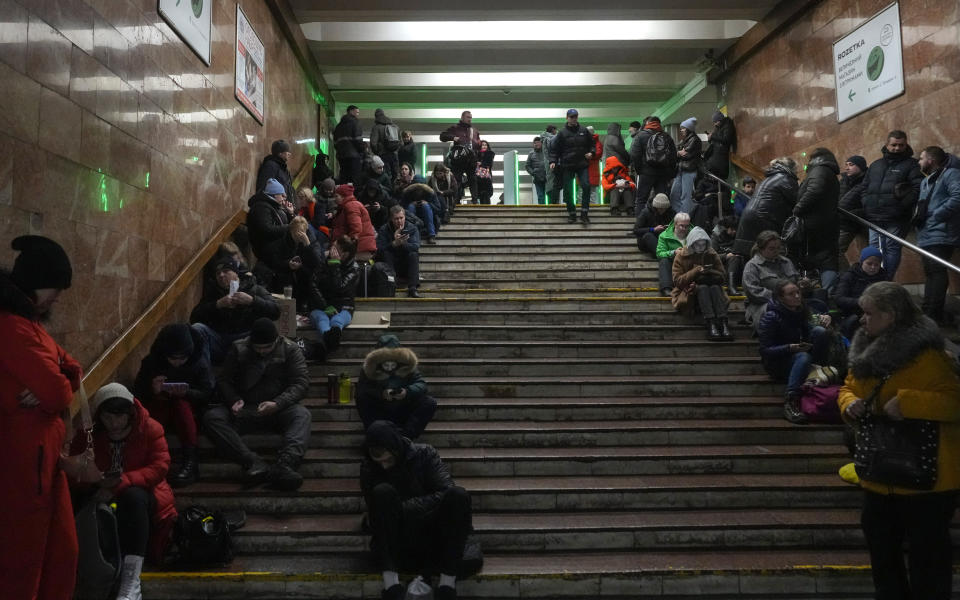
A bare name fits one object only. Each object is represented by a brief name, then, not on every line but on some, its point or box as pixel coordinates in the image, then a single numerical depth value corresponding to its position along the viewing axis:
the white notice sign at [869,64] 8.55
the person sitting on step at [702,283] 7.30
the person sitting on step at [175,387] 5.07
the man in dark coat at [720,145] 12.55
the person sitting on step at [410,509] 4.02
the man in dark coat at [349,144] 11.73
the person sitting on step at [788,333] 6.22
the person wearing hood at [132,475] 3.94
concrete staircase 4.19
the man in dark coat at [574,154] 11.55
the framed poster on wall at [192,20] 6.28
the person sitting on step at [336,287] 7.21
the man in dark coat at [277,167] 8.89
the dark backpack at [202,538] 4.23
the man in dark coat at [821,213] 7.25
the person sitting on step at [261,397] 5.20
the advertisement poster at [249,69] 8.51
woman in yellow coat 3.17
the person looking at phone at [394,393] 5.20
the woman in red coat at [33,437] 2.69
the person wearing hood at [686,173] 10.89
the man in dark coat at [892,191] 7.36
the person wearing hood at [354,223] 8.69
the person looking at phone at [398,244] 8.99
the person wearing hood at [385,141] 12.38
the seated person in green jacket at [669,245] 8.55
